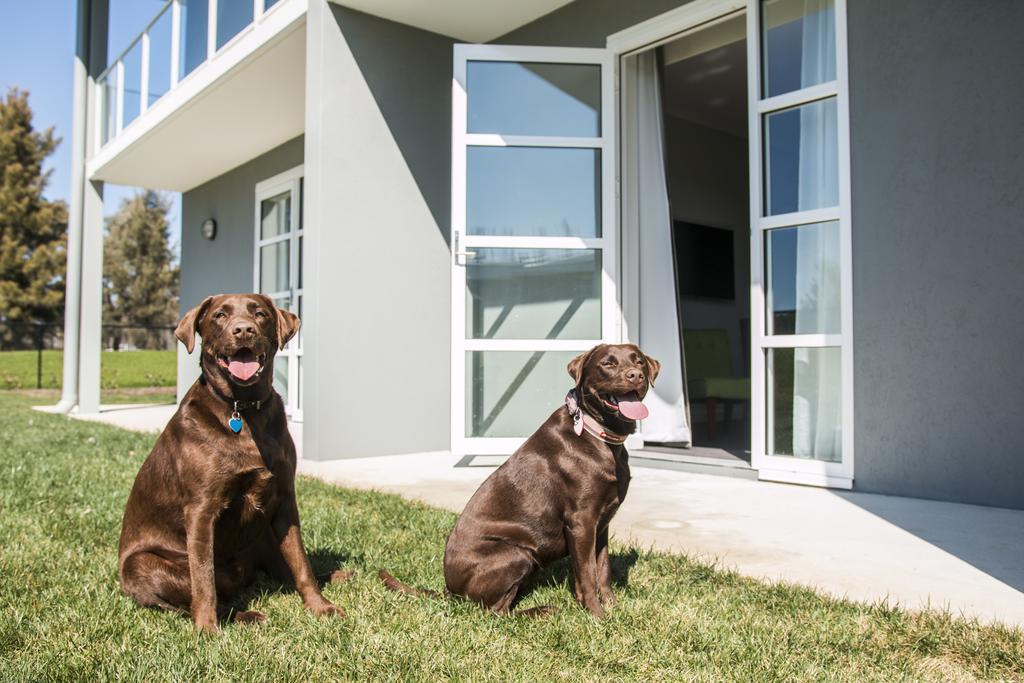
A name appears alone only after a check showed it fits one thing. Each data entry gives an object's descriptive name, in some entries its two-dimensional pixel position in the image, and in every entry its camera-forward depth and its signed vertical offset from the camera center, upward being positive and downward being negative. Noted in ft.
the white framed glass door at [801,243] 14.02 +2.28
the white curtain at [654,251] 19.26 +2.83
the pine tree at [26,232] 80.07 +13.67
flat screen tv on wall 27.40 +3.65
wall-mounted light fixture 35.14 +5.99
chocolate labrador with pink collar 7.05 -1.33
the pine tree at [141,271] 105.70 +12.24
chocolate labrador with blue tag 6.71 -1.13
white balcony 21.43 +8.49
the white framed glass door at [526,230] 17.70 +3.06
